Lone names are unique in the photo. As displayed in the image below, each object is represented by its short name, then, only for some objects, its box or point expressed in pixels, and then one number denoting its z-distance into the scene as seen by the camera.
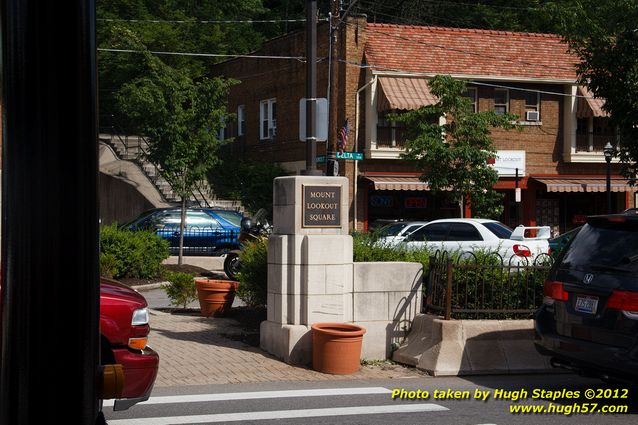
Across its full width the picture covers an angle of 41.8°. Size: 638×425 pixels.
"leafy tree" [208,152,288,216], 36.53
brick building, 33.25
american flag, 31.18
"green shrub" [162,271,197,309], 14.54
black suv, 7.44
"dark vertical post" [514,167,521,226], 37.16
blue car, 27.86
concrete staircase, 36.34
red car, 6.66
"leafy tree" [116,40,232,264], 23.48
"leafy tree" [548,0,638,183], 15.04
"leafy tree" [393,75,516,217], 28.59
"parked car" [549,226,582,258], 21.20
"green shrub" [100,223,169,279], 18.47
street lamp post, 28.95
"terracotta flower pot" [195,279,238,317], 13.52
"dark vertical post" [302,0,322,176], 11.67
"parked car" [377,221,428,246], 22.03
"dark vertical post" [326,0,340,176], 24.22
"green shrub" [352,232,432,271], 12.18
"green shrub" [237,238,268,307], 12.66
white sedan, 19.81
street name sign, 25.38
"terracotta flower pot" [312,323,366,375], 10.08
